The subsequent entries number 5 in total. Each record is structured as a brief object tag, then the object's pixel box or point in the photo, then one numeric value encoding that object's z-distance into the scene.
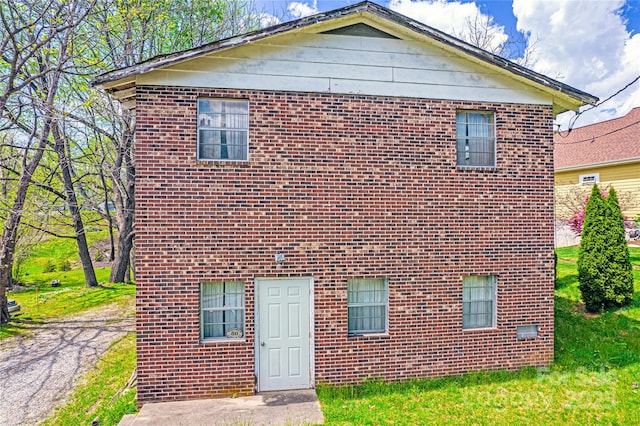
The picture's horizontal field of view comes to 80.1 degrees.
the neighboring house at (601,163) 19.17
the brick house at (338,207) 6.68
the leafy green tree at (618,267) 9.73
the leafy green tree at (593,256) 9.84
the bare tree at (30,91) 8.33
